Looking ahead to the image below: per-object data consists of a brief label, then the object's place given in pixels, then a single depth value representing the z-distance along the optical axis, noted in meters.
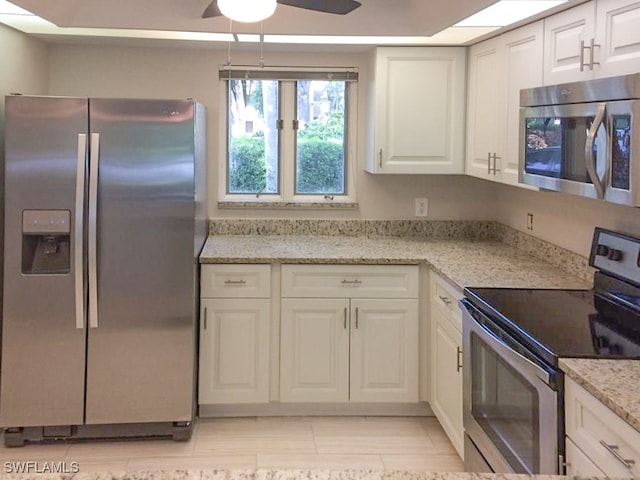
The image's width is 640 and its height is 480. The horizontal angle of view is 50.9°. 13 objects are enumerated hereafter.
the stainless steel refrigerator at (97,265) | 3.08
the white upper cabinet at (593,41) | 2.12
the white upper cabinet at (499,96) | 2.91
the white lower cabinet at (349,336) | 3.44
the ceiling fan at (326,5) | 2.10
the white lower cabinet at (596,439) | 1.50
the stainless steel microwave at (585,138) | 1.98
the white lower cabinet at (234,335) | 3.41
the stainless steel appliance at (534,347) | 1.90
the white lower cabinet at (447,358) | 2.90
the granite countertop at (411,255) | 2.92
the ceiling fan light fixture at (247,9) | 1.82
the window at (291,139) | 4.04
